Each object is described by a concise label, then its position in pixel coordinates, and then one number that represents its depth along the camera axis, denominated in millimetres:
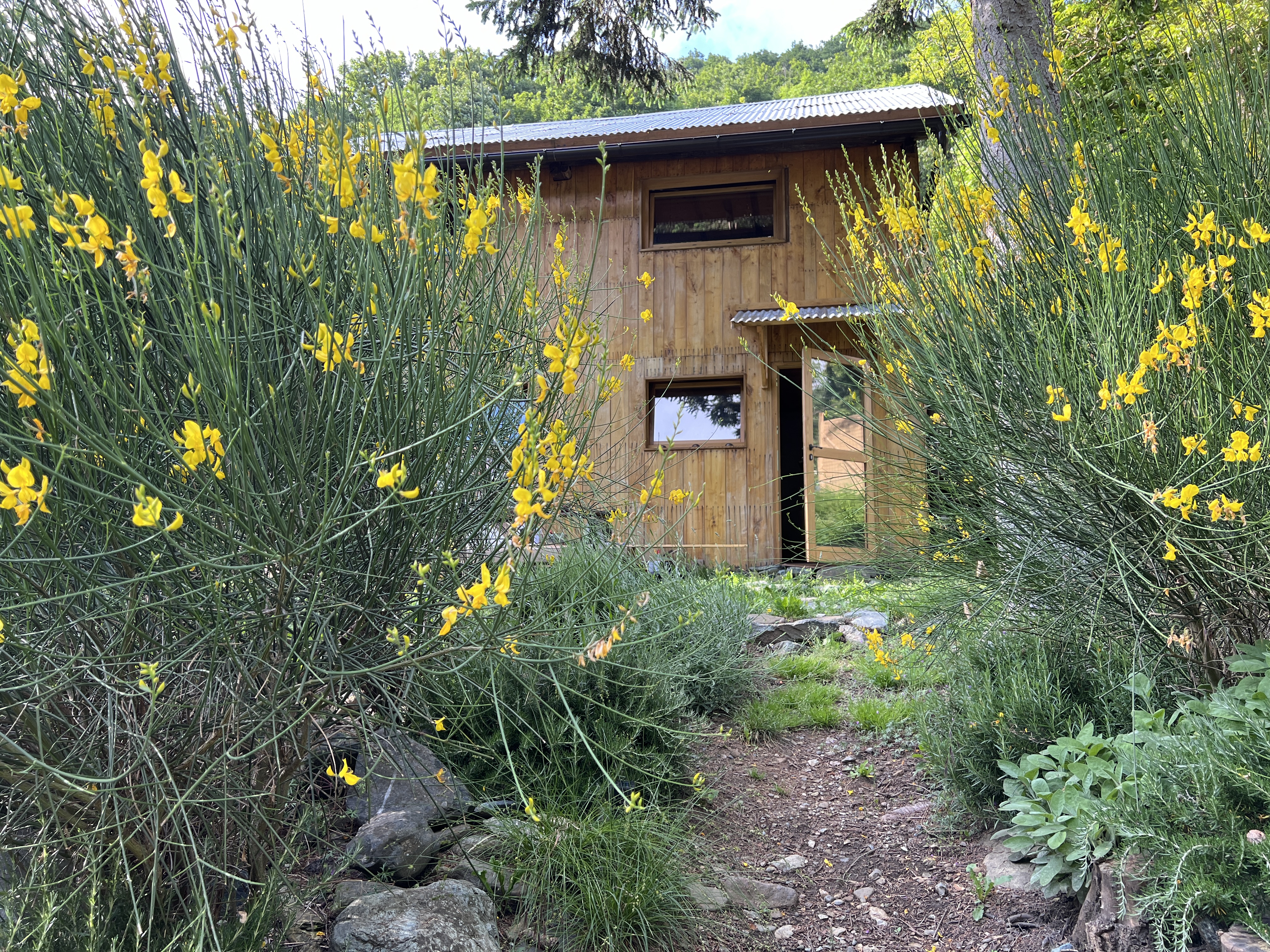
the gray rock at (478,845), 2617
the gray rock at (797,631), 5512
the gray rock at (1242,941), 1811
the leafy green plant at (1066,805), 2324
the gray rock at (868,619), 5293
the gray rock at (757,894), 2758
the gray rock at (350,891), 2307
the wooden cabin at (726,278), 8469
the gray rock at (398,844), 2465
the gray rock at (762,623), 5398
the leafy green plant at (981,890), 2611
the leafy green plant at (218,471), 1404
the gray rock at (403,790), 2629
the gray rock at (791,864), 3031
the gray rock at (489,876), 2500
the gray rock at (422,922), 2072
